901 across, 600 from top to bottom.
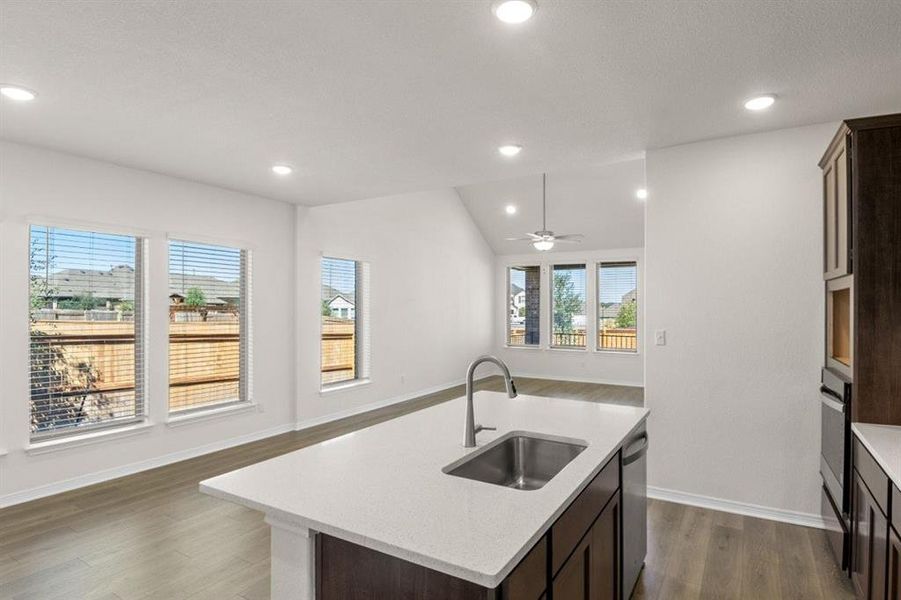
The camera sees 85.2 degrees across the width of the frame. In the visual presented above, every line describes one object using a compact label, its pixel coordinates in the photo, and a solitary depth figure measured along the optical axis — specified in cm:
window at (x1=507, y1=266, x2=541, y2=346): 992
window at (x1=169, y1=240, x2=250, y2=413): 463
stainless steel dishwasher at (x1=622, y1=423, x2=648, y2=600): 217
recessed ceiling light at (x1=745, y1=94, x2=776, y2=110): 273
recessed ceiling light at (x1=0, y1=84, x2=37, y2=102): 262
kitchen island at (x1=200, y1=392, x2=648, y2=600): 116
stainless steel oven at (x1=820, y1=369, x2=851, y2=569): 243
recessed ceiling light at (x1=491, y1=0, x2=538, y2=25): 187
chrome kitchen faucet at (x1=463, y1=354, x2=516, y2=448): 189
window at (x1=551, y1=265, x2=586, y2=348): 943
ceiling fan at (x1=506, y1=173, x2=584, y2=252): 648
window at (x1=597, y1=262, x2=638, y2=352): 893
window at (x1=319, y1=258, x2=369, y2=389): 626
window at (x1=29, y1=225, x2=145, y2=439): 371
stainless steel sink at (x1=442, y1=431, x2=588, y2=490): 197
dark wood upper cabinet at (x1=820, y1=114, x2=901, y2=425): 227
